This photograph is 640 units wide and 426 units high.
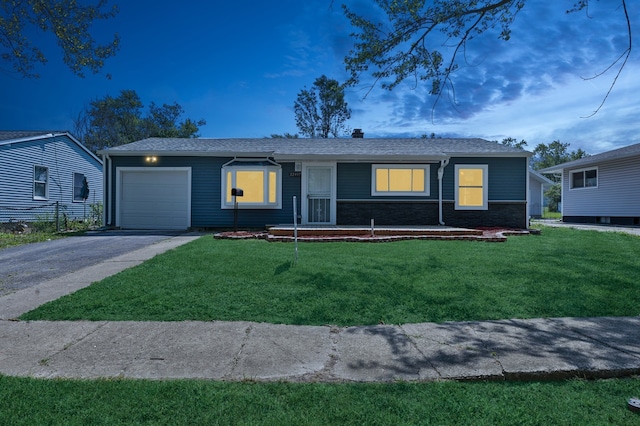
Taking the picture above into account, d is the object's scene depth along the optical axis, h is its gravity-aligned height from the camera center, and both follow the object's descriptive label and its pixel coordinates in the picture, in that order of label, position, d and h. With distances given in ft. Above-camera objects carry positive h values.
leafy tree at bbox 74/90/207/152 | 110.52 +28.32
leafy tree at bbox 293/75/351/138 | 107.34 +31.21
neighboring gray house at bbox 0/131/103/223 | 47.34 +5.45
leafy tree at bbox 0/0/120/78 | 21.48 +11.40
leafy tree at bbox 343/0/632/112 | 17.71 +9.73
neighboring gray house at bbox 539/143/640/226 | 56.95 +5.00
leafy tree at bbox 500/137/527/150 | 162.50 +33.92
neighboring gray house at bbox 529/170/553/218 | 99.79 +6.24
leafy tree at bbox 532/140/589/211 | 177.03 +31.52
